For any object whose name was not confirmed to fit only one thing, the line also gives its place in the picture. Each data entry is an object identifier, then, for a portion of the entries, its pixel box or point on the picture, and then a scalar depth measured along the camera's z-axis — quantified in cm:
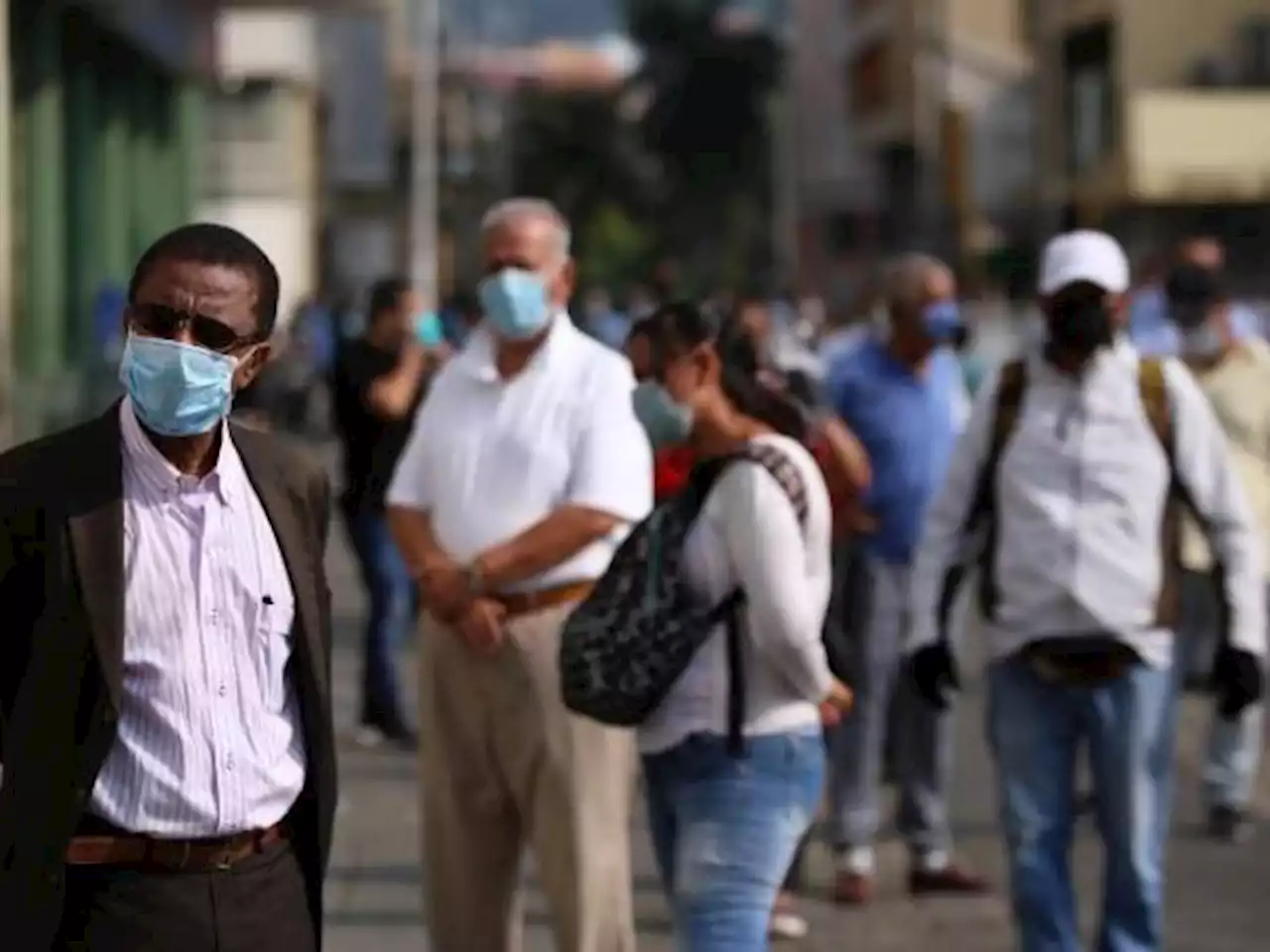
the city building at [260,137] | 4897
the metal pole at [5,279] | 2284
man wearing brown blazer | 496
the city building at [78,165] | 2773
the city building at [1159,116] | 4878
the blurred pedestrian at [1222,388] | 1188
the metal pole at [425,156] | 5576
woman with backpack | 662
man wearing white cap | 771
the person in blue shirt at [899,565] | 1029
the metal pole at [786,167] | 9069
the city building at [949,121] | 6244
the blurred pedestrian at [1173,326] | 1255
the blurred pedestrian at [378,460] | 1345
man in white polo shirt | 748
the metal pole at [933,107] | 6506
